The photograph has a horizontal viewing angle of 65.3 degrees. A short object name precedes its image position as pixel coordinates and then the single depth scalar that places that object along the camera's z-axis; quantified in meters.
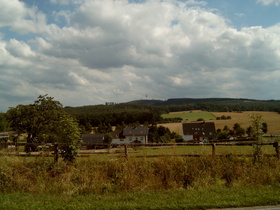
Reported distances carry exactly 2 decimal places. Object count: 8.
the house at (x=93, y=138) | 83.19
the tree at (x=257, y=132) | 10.54
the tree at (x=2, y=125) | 93.84
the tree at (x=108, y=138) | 83.44
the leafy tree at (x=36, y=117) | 36.81
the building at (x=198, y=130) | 91.31
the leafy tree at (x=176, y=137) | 77.78
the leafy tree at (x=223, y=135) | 71.80
